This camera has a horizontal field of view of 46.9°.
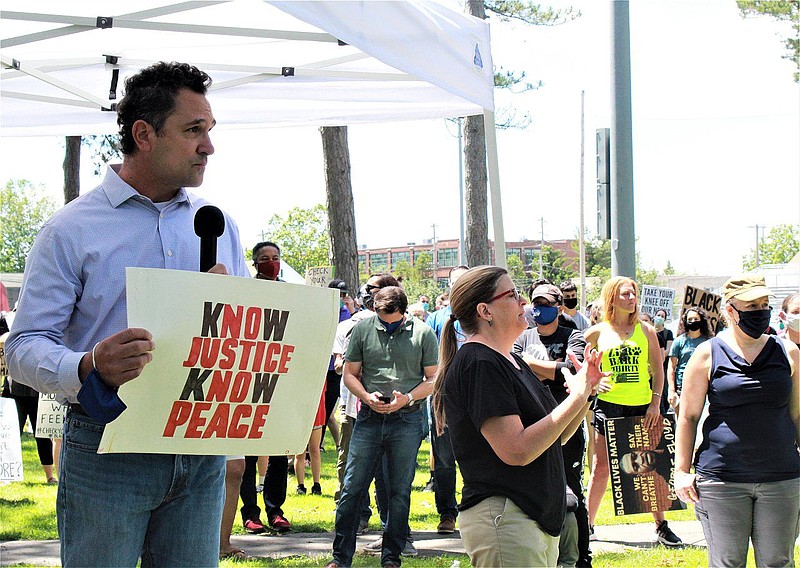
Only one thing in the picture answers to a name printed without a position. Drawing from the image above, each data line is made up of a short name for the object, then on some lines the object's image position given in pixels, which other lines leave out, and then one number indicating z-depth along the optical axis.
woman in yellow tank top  7.82
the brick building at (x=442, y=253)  129.88
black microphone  2.58
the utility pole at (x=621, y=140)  8.04
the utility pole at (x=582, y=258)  54.47
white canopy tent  5.58
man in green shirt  6.79
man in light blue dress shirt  2.41
